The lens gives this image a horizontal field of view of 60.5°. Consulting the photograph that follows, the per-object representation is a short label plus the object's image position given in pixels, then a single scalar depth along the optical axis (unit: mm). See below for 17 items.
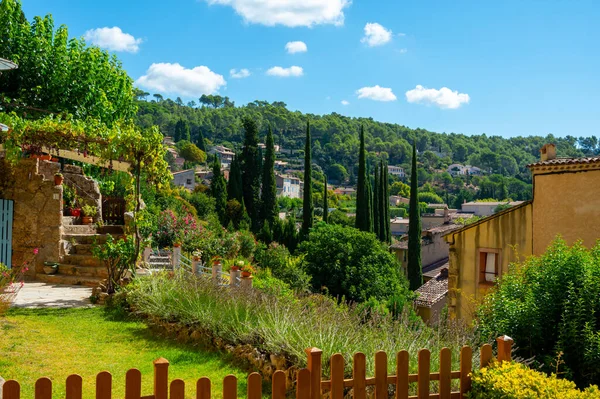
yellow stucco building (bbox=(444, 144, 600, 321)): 11719
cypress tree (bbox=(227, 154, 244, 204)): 38375
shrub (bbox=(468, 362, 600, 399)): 3730
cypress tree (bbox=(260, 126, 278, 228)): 38812
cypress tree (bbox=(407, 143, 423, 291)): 34156
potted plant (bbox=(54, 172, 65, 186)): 12719
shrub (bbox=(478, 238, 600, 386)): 4766
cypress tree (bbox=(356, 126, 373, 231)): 36750
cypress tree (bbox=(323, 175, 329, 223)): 42669
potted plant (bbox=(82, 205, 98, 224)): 14602
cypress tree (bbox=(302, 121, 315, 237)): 37500
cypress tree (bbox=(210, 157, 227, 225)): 35312
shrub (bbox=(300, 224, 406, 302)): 23156
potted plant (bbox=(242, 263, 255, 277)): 9023
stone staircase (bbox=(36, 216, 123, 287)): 12078
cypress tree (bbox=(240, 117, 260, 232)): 39406
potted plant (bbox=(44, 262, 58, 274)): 12359
